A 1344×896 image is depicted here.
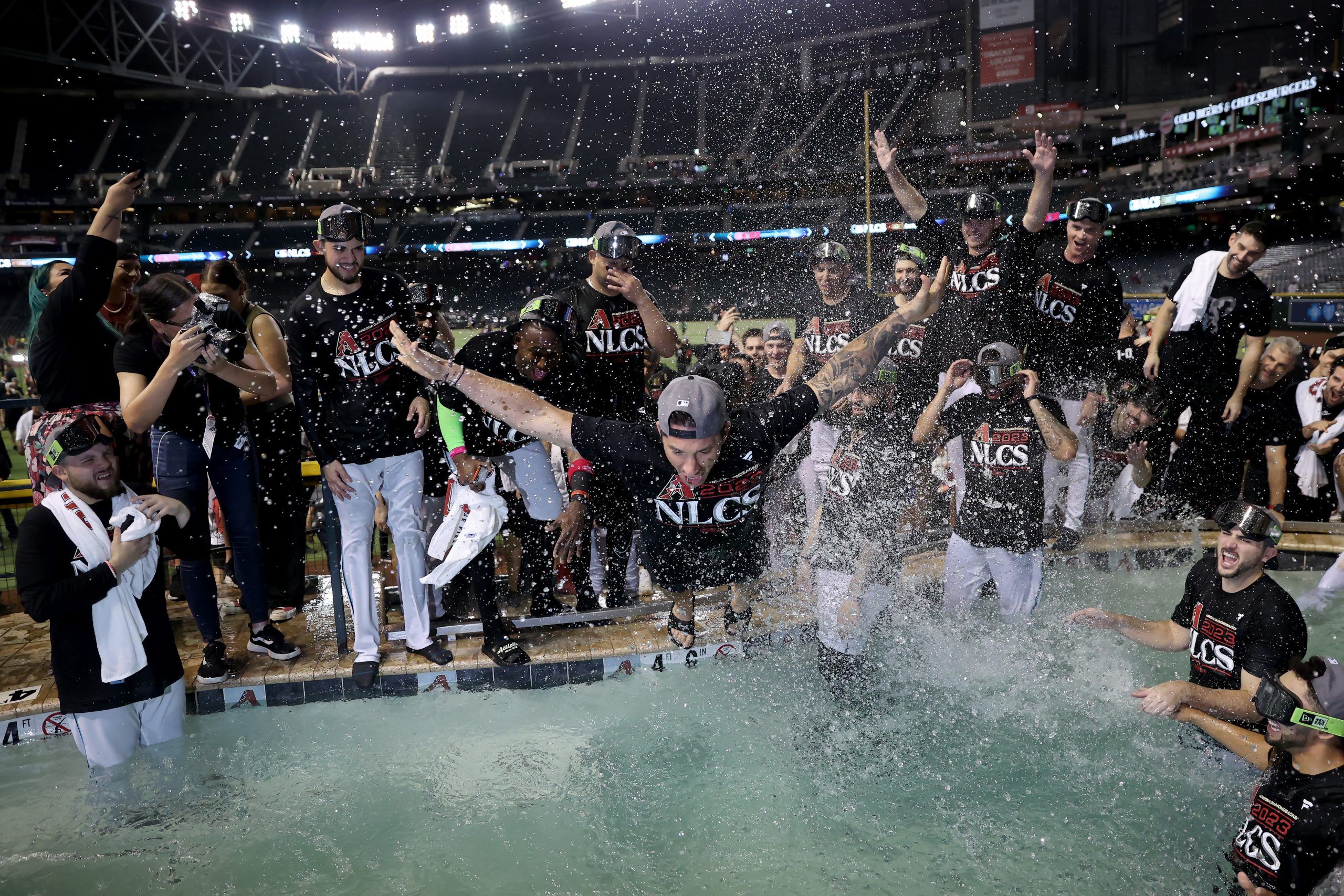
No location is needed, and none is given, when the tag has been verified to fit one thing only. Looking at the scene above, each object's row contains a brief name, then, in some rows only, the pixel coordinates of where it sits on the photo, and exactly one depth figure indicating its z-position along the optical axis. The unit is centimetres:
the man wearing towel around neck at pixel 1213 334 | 576
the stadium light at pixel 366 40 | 3514
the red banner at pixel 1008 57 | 2845
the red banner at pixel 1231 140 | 2208
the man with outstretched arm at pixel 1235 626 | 322
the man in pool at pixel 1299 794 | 254
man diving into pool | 372
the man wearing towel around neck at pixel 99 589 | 361
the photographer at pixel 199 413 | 414
